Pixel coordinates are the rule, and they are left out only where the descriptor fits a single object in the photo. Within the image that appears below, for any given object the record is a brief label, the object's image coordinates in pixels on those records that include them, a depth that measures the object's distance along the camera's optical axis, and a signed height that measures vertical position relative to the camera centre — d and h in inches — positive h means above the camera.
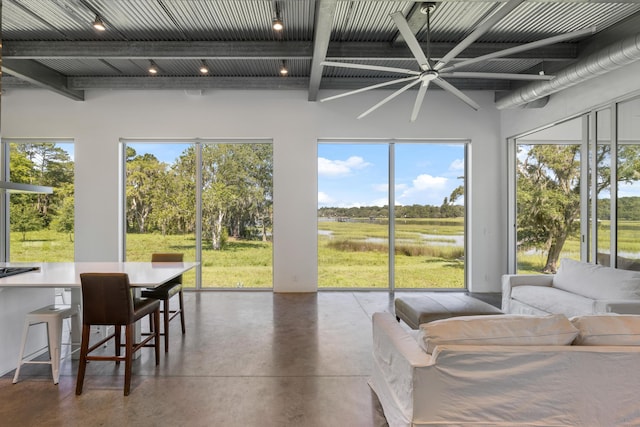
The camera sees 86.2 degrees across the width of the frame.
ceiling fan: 90.6 +51.0
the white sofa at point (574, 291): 121.8 -31.1
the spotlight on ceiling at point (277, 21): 140.2 +79.6
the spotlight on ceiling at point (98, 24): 143.2 +78.9
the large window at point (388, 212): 234.7 +1.1
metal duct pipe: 130.2 +63.3
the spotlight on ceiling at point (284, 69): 193.5 +82.1
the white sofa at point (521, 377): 67.2 -32.3
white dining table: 107.3 -22.4
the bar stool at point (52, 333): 107.7 -38.7
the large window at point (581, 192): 147.9 +12.0
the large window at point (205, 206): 231.8 +5.0
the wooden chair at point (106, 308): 100.5 -28.4
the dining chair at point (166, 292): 134.1 -32.3
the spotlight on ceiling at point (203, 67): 190.9 +82.1
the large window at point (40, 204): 227.9 +5.5
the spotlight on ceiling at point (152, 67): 191.3 +81.7
